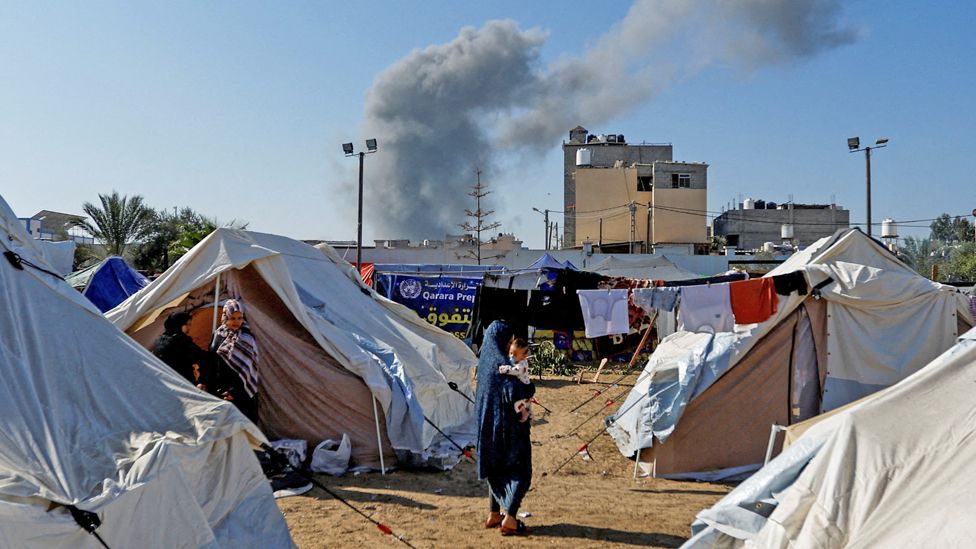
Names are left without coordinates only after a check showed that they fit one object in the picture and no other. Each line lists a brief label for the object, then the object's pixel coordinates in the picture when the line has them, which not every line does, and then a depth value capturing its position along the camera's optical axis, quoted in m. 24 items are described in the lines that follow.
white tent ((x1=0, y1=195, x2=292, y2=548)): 4.19
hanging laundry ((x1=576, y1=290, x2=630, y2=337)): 10.36
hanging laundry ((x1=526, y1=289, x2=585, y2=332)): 17.69
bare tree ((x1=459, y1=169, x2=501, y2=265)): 36.25
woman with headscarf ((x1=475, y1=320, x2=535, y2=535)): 6.19
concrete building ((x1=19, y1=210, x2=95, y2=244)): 31.72
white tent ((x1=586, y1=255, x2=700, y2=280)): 25.62
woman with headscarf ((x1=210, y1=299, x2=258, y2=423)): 7.90
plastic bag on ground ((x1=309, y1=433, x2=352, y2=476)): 8.21
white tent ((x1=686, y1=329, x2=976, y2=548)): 3.76
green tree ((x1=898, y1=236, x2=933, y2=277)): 44.25
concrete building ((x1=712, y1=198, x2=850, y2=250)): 49.16
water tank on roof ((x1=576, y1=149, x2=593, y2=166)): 45.53
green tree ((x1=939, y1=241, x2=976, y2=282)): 33.75
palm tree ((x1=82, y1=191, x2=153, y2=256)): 27.78
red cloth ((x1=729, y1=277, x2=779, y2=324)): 8.42
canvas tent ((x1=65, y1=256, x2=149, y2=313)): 14.81
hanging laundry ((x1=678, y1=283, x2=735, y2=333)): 8.59
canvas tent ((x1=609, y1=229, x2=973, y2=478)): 8.41
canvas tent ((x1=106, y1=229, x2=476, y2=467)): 8.32
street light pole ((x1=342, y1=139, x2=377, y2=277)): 21.97
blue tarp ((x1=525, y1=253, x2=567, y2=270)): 21.03
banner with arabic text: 18.95
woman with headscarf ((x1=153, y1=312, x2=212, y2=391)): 7.44
